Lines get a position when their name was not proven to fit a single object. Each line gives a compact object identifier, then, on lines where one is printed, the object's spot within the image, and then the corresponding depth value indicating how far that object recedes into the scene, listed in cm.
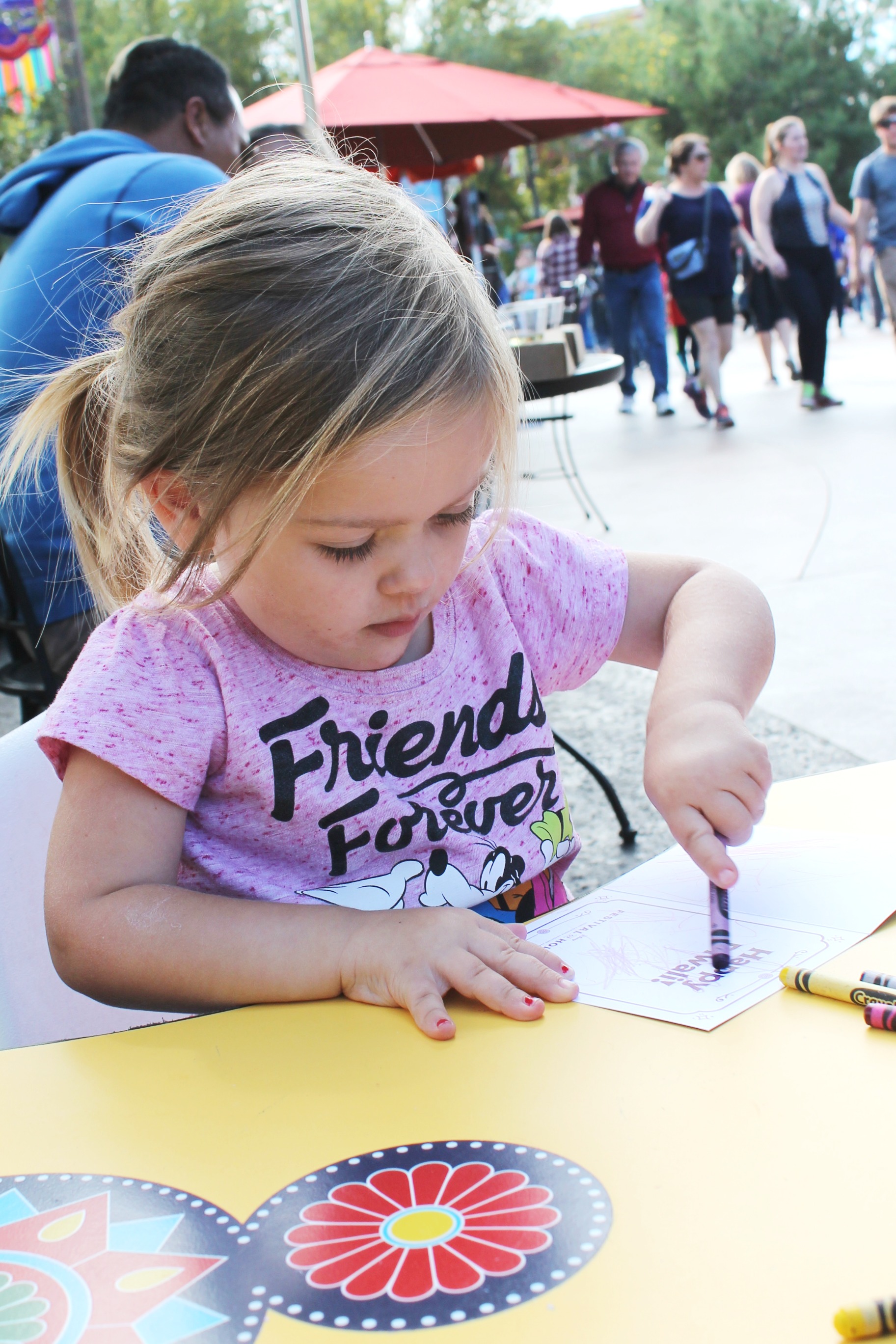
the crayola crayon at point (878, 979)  70
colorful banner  490
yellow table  47
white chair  102
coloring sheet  74
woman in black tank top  679
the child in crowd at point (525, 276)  1756
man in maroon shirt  800
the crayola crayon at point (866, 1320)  43
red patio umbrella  605
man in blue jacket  214
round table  324
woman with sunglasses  706
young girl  85
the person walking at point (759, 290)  877
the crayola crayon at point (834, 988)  68
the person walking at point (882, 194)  684
